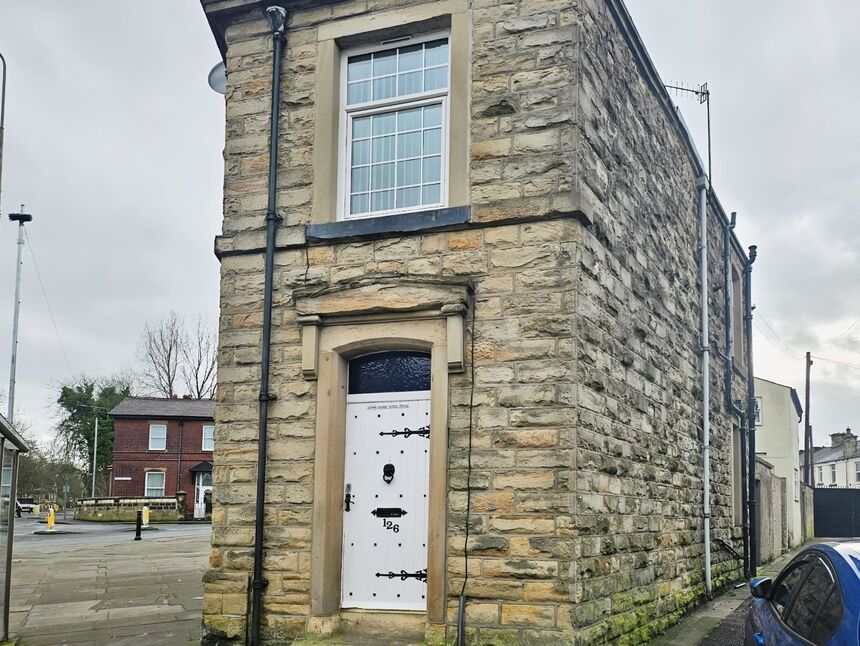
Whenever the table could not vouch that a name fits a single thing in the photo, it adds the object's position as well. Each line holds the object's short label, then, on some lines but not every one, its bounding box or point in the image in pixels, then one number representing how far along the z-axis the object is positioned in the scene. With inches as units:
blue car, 184.2
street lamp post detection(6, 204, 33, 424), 1350.9
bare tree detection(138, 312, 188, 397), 2474.2
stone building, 322.3
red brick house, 2207.2
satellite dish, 420.5
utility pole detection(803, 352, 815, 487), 1873.4
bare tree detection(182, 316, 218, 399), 2454.5
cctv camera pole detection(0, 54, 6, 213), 708.0
